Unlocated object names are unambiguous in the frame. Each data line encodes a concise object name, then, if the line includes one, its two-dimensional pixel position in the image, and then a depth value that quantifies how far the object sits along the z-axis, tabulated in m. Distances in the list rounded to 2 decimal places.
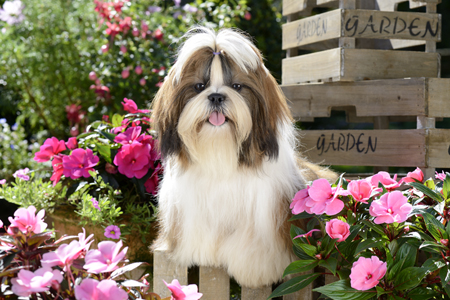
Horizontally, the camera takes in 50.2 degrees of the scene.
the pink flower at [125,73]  3.98
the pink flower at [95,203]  2.37
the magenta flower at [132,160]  2.51
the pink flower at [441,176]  1.95
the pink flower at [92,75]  3.98
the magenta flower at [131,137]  2.55
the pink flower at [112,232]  2.25
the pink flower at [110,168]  2.62
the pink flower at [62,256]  1.13
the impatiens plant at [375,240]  1.53
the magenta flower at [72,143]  2.67
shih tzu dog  1.92
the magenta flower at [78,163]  2.51
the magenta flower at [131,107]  2.80
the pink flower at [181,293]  1.29
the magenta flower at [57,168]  2.55
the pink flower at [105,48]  4.04
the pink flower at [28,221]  1.29
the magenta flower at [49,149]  2.63
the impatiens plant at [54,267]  1.08
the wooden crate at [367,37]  2.69
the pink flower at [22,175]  2.66
